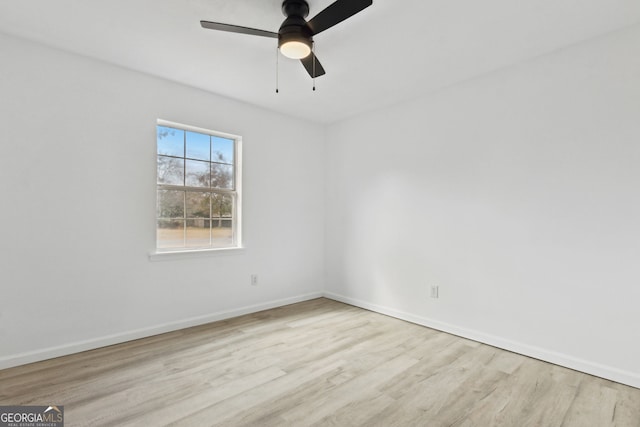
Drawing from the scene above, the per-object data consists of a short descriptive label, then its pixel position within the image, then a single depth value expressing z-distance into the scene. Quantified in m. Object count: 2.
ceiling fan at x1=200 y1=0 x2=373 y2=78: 1.97
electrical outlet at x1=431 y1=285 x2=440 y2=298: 3.46
